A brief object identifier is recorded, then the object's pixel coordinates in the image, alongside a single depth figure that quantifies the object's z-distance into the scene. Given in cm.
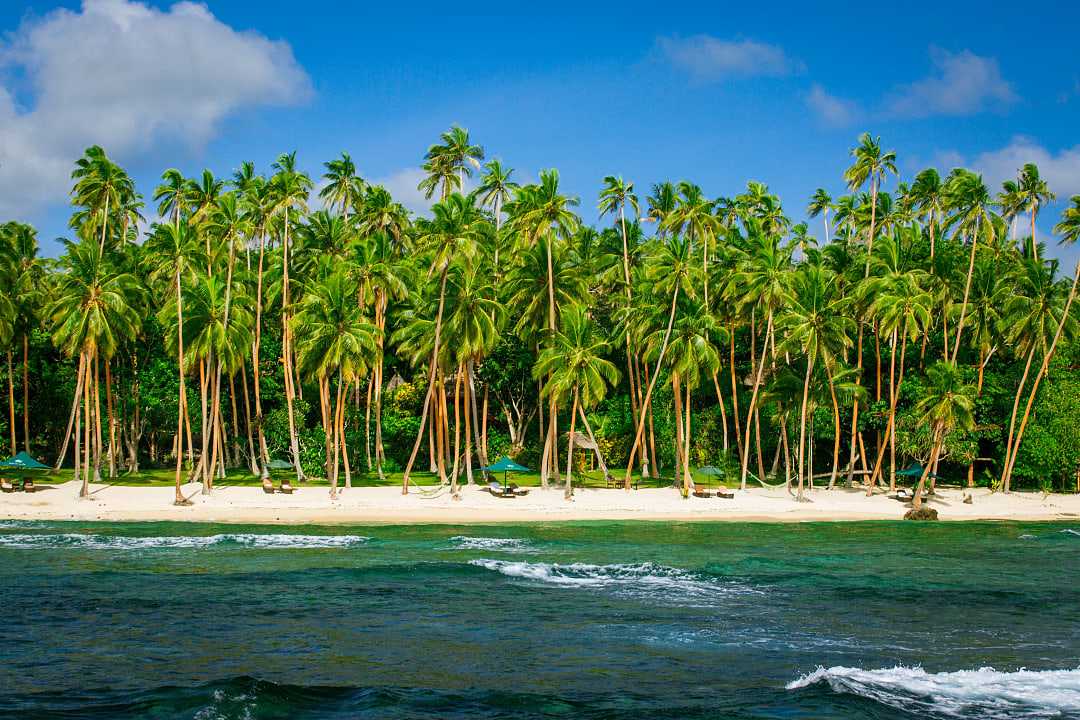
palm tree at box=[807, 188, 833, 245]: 7944
